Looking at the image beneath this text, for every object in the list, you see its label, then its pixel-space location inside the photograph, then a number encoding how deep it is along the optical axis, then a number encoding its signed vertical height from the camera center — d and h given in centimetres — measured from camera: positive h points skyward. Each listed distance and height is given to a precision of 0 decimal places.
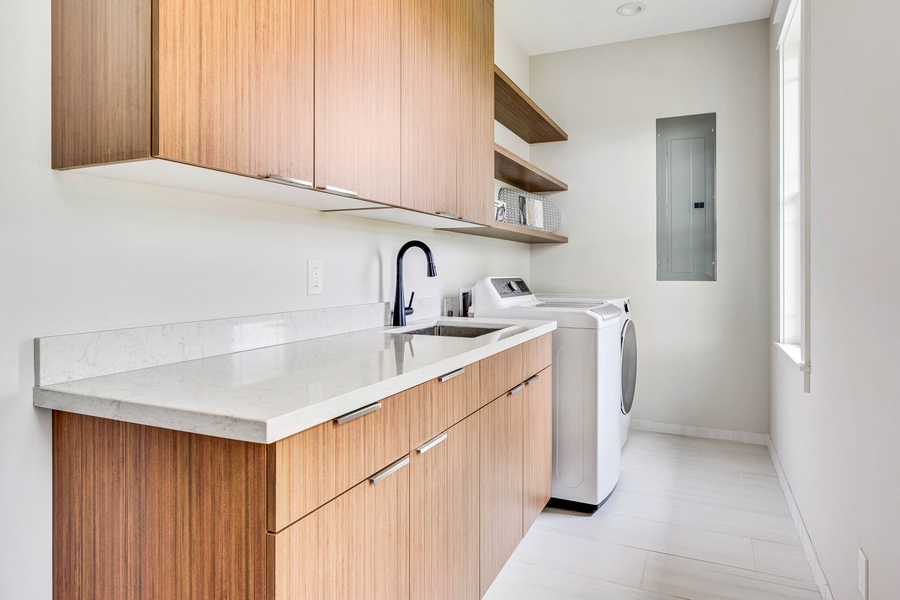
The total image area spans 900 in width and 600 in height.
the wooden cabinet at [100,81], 96 +41
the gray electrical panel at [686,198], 358 +68
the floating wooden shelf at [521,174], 274 +76
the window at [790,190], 283 +59
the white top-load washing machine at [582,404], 256 -51
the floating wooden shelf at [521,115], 279 +113
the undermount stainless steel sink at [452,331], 229 -14
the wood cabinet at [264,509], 89 -40
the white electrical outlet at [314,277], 183 +7
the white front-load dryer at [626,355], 313 -34
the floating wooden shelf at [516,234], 268 +38
